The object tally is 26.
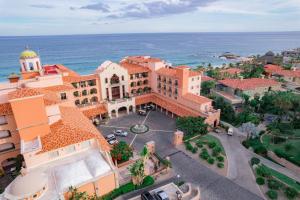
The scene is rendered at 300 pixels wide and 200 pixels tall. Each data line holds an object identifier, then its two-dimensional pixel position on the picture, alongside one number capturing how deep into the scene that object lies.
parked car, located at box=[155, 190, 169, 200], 25.02
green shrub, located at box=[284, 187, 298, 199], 25.27
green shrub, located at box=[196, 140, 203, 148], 37.47
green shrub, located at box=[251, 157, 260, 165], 32.32
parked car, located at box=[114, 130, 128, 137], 44.76
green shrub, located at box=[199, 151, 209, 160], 34.28
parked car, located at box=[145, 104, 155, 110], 58.75
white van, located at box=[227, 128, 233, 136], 43.17
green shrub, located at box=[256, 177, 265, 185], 28.56
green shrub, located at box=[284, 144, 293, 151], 35.00
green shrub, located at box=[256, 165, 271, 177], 29.78
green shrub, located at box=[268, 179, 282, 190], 27.28
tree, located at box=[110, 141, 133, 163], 32.40
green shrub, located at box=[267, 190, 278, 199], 25.86
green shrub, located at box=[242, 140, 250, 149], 38.22
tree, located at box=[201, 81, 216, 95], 62.47
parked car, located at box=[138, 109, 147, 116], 55.72
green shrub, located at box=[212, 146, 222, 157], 34.96
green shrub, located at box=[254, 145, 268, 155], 35.81
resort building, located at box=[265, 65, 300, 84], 69.75
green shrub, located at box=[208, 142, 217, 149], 36.97
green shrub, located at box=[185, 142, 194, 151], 37.12
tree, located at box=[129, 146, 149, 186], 27.09
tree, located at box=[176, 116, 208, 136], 41.16
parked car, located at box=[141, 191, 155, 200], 25.15
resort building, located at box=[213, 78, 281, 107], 56.38
